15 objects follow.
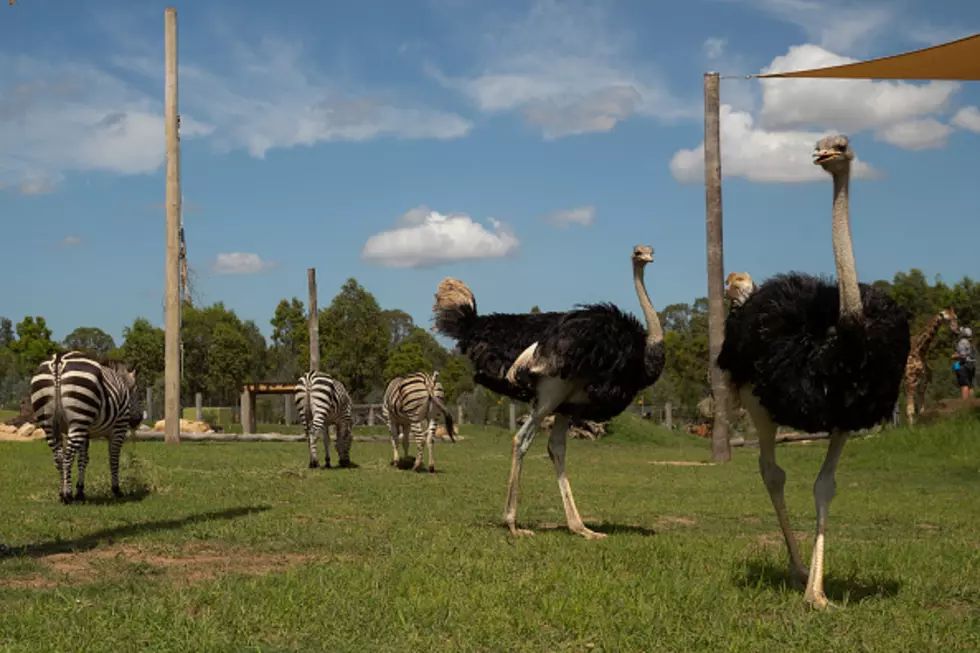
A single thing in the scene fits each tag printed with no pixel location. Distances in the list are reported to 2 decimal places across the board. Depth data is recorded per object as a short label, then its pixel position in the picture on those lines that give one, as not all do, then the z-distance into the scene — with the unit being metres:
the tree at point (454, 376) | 53.38
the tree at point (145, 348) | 62.38
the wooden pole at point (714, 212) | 21.14
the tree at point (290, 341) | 55.56
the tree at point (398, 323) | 79.56
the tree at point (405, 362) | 50.44
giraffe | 24.08
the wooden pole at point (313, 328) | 33.12
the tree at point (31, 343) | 55.31
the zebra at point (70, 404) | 11.53
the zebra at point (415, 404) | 18.06
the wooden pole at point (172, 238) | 23.88
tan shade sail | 13.60
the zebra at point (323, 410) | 18.00
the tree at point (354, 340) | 51.16
